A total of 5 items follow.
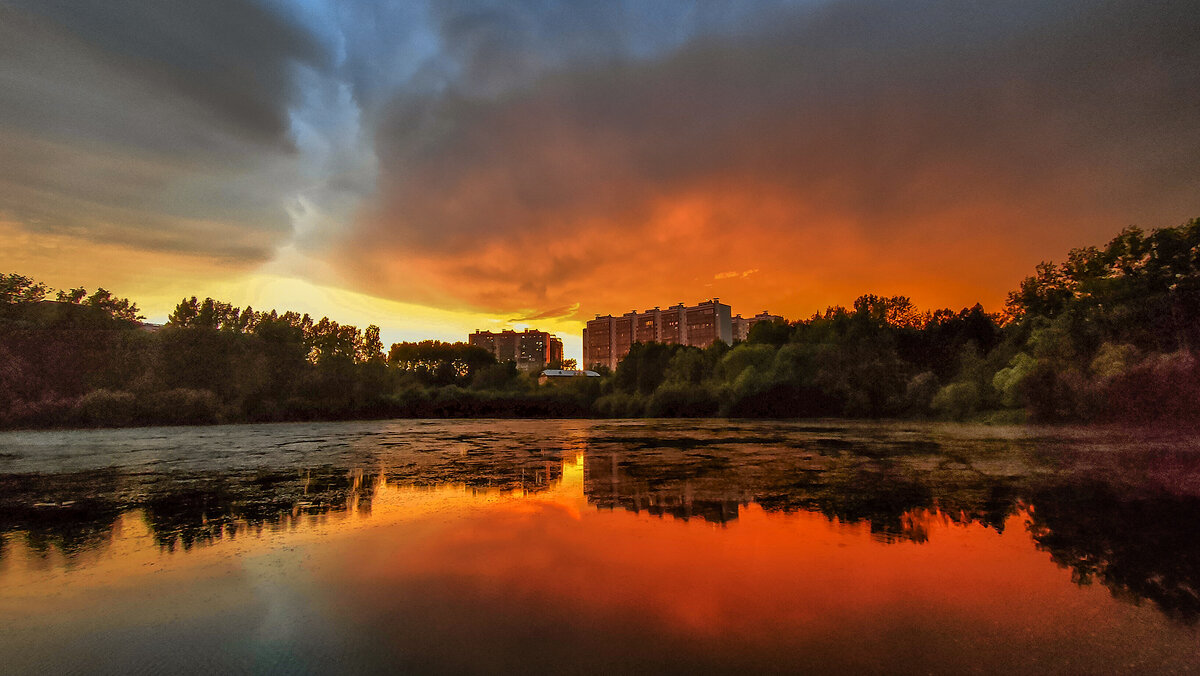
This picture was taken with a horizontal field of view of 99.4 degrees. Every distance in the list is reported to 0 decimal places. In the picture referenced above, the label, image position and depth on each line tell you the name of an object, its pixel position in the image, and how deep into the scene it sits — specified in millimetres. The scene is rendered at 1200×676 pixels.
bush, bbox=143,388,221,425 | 36844
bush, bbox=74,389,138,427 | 33688
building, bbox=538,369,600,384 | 87875
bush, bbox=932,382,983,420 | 32812
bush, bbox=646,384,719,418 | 48469
